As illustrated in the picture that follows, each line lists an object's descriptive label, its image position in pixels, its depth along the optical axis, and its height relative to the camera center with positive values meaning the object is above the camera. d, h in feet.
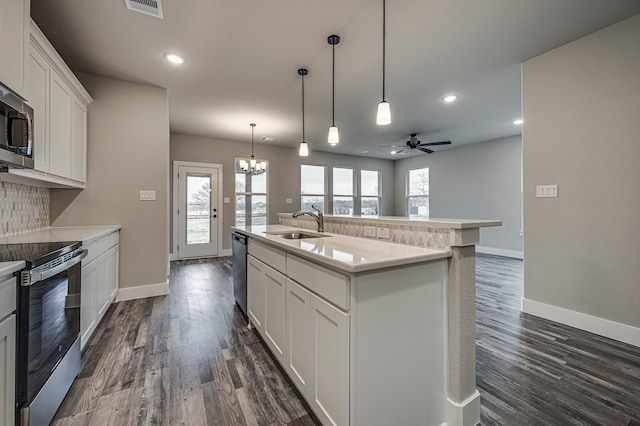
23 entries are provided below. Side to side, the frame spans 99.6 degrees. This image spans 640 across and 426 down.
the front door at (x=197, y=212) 19.13 +0.21
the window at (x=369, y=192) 28.07 +2.40
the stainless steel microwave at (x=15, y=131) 4.81 +1.58
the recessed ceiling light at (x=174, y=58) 9.14 +5.40
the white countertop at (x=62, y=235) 6.22 -0.54
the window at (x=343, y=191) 26.35 +2.32
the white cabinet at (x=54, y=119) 6.33 +2.72
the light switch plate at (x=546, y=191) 8.93 +0.80
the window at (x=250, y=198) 21.29 +1.34
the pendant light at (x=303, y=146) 10.08 +2.58
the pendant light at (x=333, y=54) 8.25 +5.37
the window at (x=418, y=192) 26.55 +2.29
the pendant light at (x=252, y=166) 18.12 +3.38
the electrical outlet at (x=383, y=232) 6.07 -0.40
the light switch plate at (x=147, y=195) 11.07 +0.82
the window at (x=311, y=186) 24.38 +2.65
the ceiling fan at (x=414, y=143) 18.76 +4.99
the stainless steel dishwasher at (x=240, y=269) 8.77 -1.88
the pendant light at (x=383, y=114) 6.45 +2.43
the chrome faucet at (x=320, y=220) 8.24 -0.16
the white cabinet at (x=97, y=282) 6.76 -1.99
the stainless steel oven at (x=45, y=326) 3.86 -1.87
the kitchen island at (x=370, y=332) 3.79 -1.84
